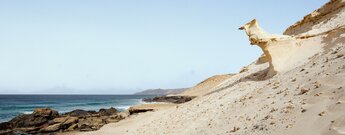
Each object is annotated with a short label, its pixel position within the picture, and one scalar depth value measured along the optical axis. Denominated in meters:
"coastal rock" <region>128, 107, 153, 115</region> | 37.38
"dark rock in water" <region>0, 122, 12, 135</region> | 31.07
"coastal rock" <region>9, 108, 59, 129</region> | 33.99
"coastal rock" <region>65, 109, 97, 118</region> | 47.86
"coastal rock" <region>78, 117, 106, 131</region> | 30.53
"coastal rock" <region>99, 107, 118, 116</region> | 43.66
